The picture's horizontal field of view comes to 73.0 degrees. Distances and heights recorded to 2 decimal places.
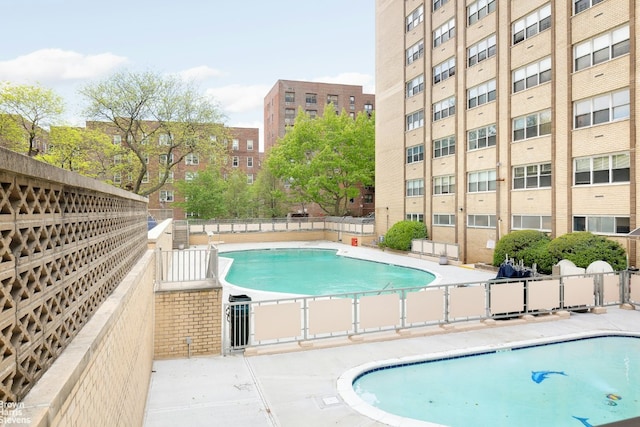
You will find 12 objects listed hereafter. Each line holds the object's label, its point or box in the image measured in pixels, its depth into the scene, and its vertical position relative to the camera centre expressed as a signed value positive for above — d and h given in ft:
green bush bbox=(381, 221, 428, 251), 97.60 -4.59
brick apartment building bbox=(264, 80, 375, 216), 232.53 +62.94
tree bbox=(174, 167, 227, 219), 132.05 +5.93
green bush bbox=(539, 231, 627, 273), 53.21 -4.75
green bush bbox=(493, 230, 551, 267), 63.62 -5.06
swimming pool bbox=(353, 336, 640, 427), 22.00 -10.18
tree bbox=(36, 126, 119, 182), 104.99 +16.91
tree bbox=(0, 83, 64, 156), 96.99 +24.92
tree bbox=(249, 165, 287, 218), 148.25 +6.34
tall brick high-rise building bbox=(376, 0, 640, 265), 57.72 +16.57
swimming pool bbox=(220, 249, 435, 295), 64.69 -10.49
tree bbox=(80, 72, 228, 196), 100.27 +24.91
